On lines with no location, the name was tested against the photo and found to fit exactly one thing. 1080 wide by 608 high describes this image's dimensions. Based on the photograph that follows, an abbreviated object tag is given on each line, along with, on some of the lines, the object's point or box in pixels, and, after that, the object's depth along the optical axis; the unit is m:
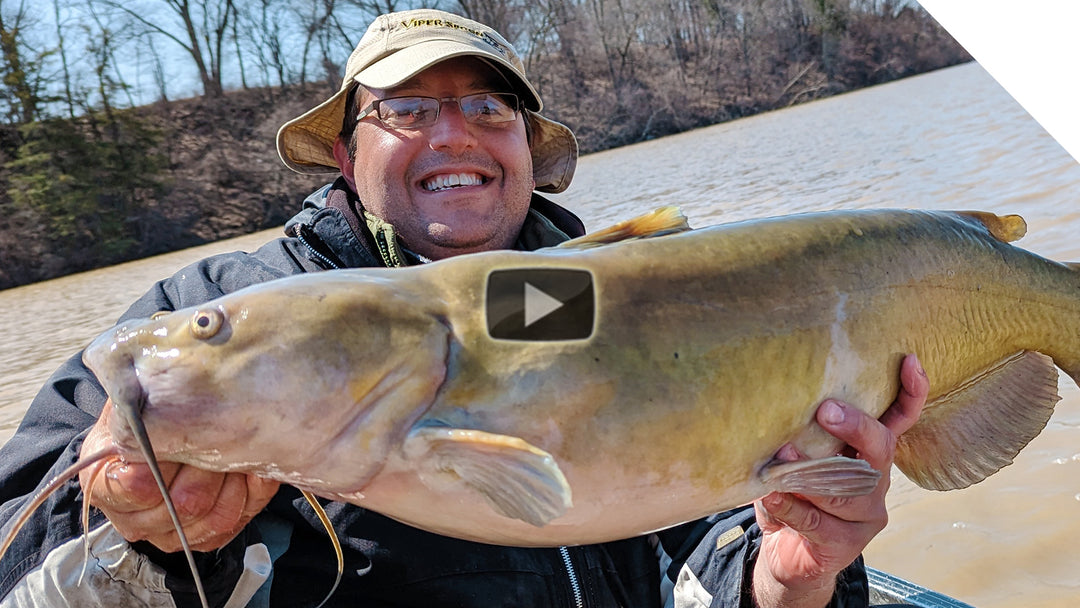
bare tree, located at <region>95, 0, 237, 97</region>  29.45
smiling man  0.41
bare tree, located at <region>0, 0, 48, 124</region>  22.43
